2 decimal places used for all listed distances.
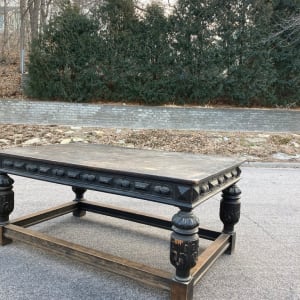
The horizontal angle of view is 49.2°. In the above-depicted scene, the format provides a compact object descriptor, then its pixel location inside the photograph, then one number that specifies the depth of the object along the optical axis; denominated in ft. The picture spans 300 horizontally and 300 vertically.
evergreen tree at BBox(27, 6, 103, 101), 34.19
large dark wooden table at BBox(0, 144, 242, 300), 6.36
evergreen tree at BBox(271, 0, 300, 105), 34.22
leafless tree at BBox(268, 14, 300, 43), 32.59
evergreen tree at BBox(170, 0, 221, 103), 34.01
